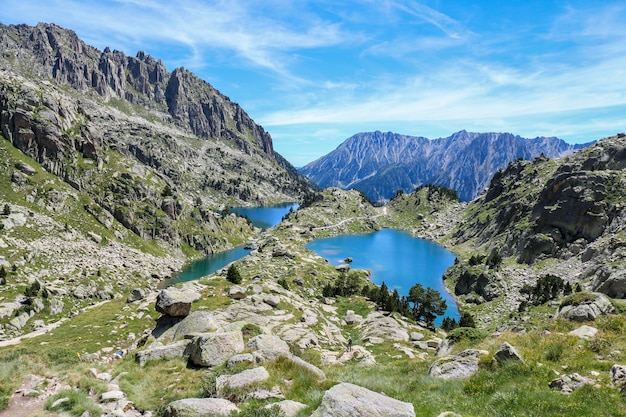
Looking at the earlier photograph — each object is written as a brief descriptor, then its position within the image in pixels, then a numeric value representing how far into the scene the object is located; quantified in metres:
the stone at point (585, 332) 20.89
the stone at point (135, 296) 57.52
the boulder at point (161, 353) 25.75
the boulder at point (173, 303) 40.22
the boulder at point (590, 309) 26.09
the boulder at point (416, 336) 53.65
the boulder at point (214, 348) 23.03
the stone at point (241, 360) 20.82
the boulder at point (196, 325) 31.38
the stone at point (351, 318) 61.47
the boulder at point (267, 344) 23.69
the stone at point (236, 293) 53.68
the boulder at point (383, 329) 51.96
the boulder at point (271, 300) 54.81
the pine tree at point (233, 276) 66.69
